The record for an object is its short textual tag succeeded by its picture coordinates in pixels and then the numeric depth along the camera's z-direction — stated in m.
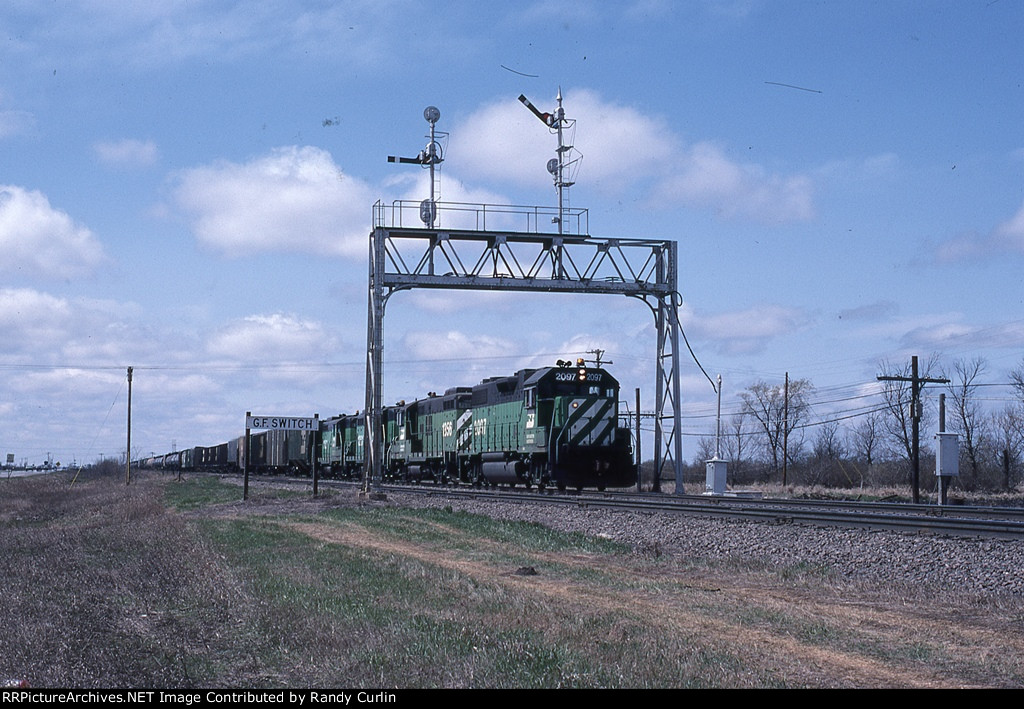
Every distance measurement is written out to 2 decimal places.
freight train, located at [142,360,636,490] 31.05
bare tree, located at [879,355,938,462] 65.12
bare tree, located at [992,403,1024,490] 48.09
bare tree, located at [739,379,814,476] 81.44
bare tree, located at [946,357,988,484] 65.00
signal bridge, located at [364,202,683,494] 31.75
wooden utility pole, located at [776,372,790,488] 51.71
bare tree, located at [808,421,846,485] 60.98
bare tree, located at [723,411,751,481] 73.84
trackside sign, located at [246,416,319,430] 31.88
